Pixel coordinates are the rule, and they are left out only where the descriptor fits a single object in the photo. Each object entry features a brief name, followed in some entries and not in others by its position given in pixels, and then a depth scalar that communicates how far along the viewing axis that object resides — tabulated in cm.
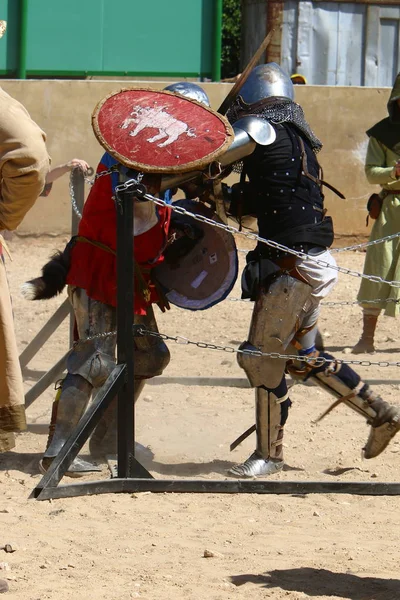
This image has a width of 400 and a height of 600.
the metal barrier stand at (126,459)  898
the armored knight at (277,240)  988
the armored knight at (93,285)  984
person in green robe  1490
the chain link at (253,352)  945
